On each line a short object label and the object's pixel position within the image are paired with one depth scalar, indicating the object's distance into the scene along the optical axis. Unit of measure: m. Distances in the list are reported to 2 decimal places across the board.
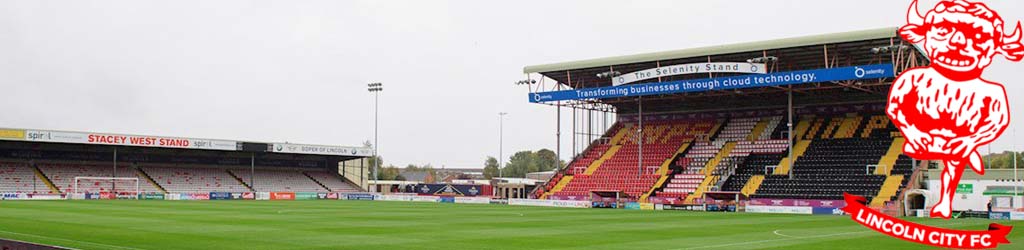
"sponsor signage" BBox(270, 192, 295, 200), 69.19
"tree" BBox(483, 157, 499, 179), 179.77
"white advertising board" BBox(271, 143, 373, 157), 77.25
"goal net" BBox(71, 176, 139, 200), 61.88
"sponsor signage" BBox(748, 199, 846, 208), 45.92
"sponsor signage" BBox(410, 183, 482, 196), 77.44
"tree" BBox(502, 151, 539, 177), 162.62
